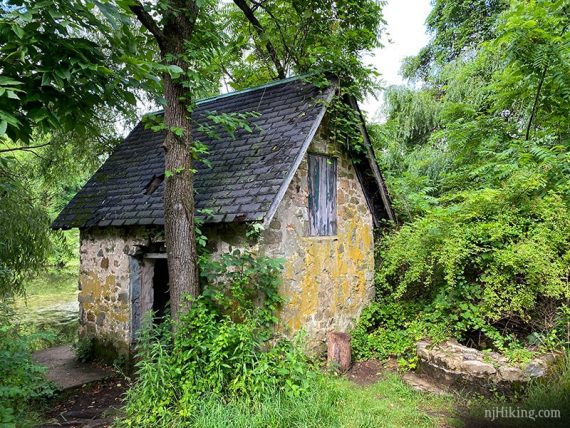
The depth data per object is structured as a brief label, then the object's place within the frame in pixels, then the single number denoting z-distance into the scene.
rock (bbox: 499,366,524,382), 4.43
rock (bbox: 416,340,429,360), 5.16
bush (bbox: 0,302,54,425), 3.79
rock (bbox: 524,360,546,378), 4.40
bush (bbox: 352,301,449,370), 5.55
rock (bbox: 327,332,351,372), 5.70
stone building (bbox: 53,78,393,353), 5.19
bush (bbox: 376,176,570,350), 4.78
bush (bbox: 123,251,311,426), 4.05
